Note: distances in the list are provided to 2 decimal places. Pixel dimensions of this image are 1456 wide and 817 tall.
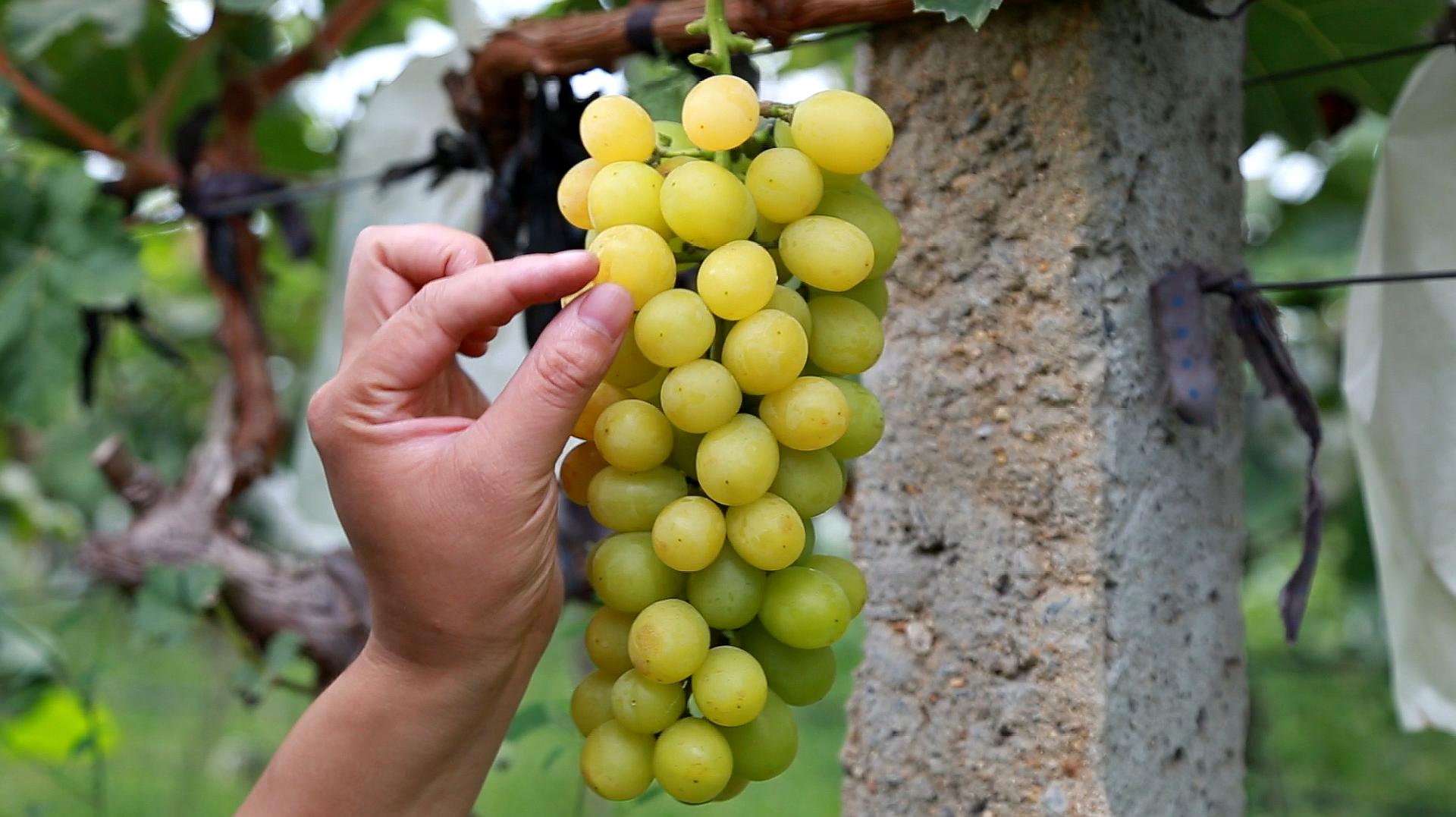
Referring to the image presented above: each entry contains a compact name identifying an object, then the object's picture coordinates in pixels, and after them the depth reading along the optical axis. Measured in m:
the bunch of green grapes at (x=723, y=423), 0.64
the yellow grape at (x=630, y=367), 0.69
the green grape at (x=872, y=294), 0.73
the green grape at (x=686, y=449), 0.69
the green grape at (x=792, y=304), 0.67
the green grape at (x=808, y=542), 0.71
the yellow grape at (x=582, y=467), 0.73
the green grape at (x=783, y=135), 0.71
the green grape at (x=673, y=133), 0.74
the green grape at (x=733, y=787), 0.70
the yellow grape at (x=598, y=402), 0.72
